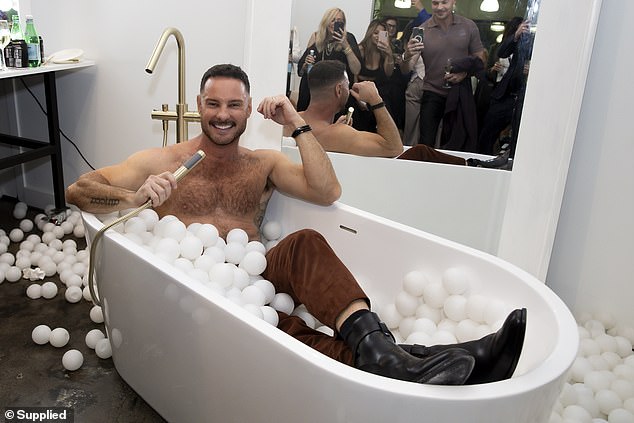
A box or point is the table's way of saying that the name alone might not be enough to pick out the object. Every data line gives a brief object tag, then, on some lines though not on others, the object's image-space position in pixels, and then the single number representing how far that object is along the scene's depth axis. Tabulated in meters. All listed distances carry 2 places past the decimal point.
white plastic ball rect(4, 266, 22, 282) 2.61
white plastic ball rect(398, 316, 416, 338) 1.83
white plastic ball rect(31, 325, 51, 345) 2.14
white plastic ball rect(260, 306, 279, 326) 1.70
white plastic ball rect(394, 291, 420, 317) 1.84
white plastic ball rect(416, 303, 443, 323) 1.81
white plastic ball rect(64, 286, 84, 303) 2.44
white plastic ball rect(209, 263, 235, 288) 1.78
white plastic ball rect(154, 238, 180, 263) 1.80
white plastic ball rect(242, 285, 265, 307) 1.76
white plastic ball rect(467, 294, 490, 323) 1.67
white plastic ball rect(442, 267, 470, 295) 1.73
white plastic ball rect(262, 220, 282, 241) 2.20
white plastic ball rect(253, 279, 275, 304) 1.83
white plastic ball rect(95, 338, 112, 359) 2.07
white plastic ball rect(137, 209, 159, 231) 1.94
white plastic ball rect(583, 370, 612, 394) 2.02
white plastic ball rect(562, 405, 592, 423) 1.84
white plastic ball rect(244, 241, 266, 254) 1.99
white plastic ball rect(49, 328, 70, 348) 2.13
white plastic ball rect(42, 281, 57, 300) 2.49
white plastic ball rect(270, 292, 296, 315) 1.86
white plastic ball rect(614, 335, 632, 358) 2.27
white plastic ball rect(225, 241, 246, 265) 1.96
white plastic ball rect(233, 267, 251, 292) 1.85
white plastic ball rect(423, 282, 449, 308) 1.77
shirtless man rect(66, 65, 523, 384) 1.61
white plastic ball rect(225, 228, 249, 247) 2.01
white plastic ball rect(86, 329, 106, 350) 2.11
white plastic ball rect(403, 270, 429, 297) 1.82
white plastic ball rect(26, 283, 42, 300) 2.50
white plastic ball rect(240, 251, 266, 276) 1.91
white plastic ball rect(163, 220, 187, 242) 1.90
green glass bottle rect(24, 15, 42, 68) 2.80
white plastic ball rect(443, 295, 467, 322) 1.72
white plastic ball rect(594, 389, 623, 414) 1.95
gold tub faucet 2.10
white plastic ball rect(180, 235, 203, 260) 1.87
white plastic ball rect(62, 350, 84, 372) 1.99
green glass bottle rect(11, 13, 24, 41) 2.81
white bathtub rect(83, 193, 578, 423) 1.20
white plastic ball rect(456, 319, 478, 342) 1.66
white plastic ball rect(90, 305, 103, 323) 2.28
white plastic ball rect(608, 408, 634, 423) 1.87
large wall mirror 2.16
